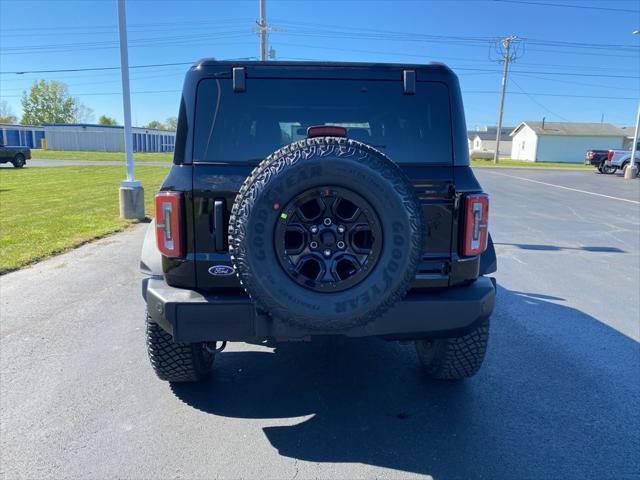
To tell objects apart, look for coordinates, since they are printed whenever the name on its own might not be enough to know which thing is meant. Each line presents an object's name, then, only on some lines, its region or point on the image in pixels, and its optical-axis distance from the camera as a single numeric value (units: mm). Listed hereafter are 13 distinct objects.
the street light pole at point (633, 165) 26750
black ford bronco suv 2268
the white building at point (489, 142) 96281
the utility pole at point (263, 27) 25578
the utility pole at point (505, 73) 50312
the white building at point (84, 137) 63594
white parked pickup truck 29297
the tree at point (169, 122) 138250
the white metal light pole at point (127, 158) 9578
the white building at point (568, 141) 65125
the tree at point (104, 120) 109688
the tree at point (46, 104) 94812
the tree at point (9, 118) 104181
